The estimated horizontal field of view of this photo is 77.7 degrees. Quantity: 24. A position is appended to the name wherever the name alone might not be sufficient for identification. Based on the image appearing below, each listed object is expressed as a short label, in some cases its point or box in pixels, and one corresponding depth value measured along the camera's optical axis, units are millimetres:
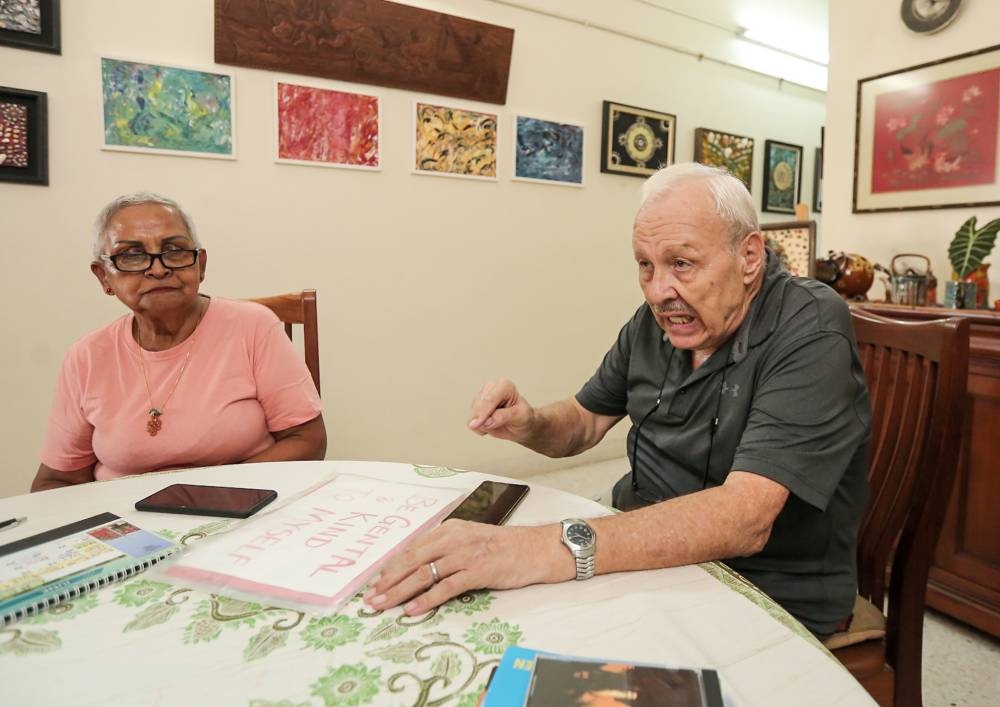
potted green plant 2066
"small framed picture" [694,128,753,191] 3785
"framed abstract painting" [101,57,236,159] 2279
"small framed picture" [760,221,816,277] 2451
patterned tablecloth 570
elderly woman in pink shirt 1406
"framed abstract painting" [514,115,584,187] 3178
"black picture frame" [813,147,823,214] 4469
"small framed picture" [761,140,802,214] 4148
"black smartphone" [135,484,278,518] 962
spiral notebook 707
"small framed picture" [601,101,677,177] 3441
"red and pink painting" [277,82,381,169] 2602
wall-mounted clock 2277
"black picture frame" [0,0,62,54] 2094
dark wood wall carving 2453
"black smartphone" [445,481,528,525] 935
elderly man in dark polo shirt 773
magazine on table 509
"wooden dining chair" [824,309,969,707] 1058
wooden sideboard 1847
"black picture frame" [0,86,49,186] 2127
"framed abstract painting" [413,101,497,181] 2906
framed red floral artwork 2215
